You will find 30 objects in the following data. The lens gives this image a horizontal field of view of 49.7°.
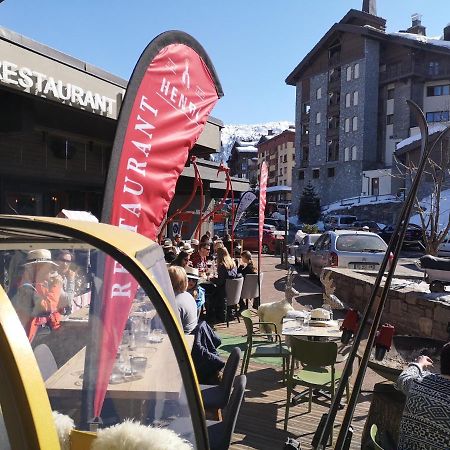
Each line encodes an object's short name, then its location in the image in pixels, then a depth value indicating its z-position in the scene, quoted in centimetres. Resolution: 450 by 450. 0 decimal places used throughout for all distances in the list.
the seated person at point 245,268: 1032
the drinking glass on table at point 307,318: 614
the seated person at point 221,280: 920
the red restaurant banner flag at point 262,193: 1025
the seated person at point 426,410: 281
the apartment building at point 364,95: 4741
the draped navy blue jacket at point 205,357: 463
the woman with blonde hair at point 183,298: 530
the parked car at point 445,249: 2199
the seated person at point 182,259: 802
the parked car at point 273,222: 4062
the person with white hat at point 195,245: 1241
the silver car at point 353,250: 1230
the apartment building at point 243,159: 9342
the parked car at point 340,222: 3916
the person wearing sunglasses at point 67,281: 216
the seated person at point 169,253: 997
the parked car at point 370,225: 3291
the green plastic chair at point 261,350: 581
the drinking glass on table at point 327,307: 691
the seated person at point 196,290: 736
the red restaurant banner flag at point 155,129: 288
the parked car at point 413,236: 2793
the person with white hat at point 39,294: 194
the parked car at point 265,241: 2630
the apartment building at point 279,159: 7688
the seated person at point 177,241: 1439
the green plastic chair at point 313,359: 469
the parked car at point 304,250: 1753
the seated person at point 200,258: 1149
